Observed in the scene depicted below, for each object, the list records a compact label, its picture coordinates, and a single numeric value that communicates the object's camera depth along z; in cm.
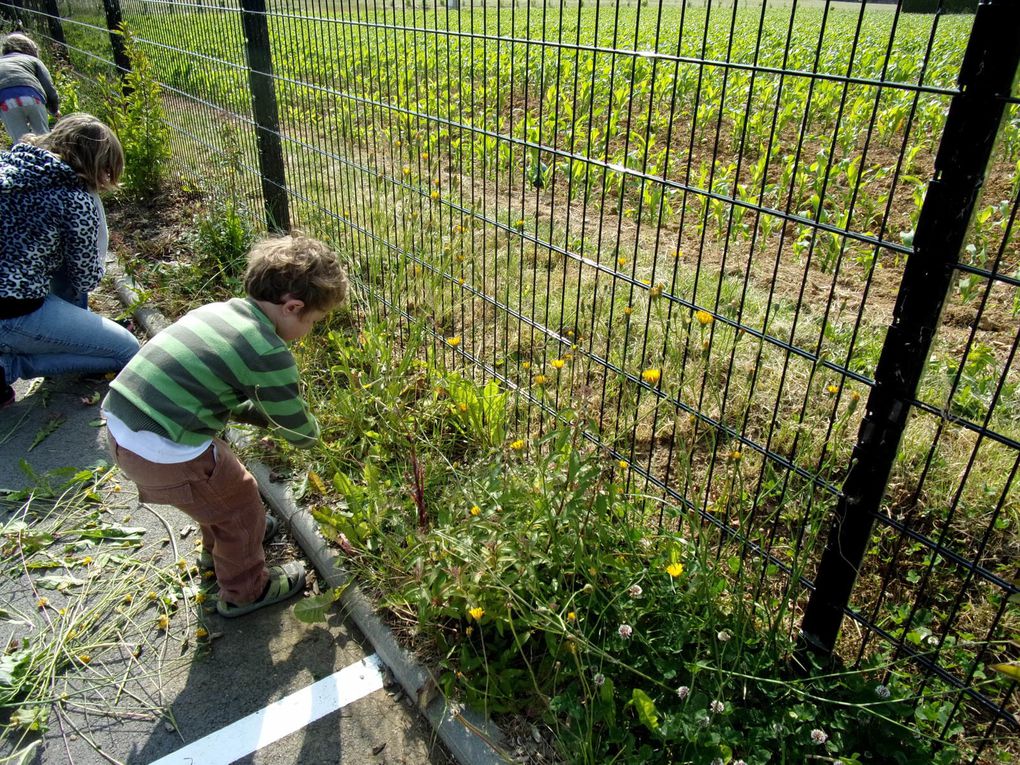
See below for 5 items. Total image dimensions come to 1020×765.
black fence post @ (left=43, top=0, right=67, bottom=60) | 1058
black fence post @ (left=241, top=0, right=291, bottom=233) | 469
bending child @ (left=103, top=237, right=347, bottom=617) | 250
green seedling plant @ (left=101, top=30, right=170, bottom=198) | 662
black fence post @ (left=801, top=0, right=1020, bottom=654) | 158
